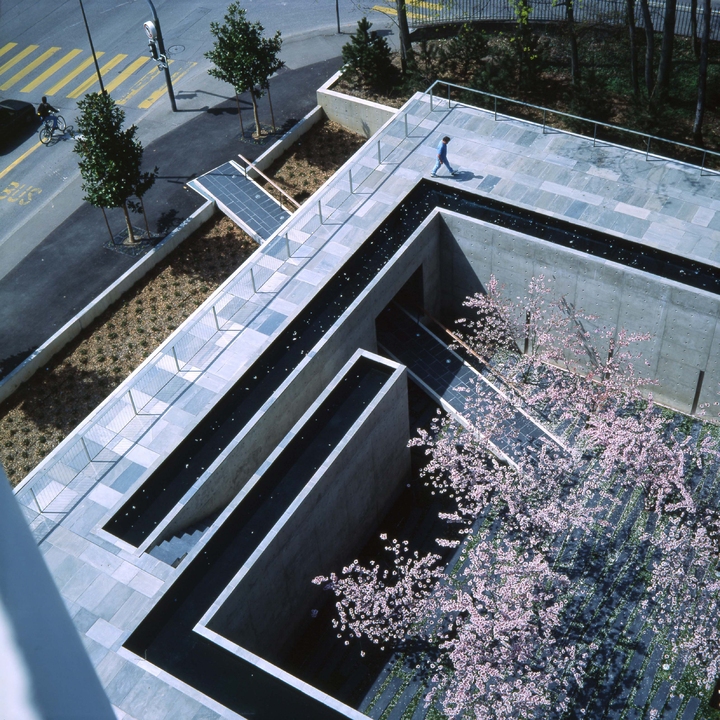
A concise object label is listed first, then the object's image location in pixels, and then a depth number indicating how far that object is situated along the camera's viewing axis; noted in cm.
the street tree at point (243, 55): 3600
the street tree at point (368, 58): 3781
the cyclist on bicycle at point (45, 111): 3953
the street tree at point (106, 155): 3225
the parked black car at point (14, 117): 3981
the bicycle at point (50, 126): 3978
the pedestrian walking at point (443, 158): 2935
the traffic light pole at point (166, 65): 3797
